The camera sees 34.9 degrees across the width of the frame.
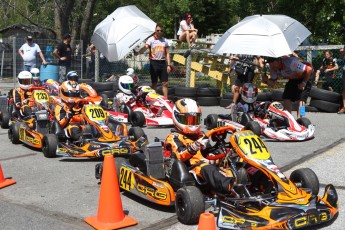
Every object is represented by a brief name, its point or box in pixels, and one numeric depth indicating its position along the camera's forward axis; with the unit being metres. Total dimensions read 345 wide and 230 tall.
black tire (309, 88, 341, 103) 12.27
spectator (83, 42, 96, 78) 18.17
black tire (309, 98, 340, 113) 12.21
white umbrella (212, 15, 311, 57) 10.29
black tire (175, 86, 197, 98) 13.55
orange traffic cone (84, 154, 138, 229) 4.90
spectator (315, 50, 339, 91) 13.78
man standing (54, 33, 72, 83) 14.73
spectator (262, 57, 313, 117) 9.45
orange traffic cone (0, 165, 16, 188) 6.36
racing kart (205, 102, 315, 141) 8.94
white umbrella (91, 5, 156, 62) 14.16
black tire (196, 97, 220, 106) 13.74
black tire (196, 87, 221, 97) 13.68
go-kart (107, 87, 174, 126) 10.66
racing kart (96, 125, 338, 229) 4.53
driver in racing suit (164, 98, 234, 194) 5.36
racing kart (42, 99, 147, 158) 7.50
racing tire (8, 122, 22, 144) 8.82
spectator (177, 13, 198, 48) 14.91
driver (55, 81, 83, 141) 8.46
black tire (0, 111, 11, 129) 10.73
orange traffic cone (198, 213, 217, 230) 3.80
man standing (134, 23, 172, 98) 12.24
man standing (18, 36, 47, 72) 15.01
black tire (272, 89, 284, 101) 12.49
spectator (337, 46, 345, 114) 12.03
